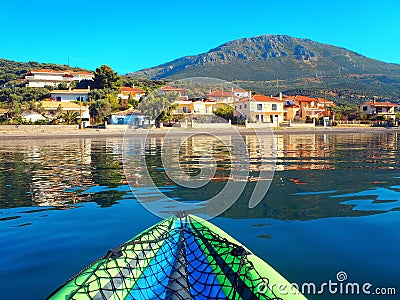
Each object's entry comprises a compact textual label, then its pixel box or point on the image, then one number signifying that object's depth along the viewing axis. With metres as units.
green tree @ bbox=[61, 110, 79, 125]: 46.09
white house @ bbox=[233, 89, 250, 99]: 62.14
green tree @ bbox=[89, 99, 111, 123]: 50.06
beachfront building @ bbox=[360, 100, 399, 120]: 68.06
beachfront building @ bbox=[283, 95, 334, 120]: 62.50
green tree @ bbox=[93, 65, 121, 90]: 64.44
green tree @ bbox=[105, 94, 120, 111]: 52.24
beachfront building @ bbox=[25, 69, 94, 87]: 73.75
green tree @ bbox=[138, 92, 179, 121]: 42.38
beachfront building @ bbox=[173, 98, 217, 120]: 50.41
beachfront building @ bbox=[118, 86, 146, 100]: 60.51
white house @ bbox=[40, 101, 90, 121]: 49.13
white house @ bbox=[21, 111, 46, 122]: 46.88
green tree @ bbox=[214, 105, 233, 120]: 50.06
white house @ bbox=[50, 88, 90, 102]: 60.97
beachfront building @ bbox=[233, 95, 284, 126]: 54.08
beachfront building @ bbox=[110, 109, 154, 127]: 49.47
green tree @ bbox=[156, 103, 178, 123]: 45.98
